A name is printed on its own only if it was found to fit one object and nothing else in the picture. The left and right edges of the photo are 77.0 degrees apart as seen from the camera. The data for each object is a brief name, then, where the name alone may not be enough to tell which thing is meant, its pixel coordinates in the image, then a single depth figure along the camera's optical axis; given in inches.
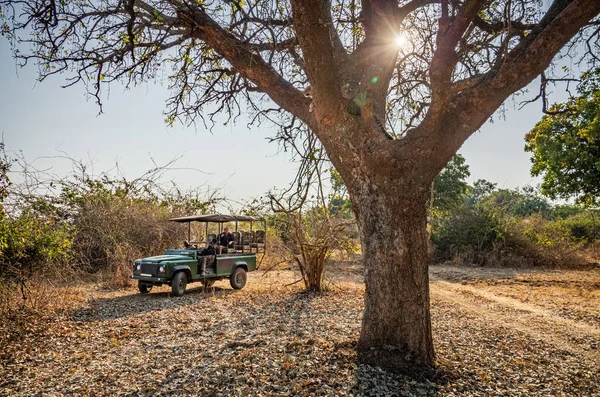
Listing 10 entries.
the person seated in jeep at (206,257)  392.8
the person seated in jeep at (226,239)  426.6
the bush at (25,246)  233.1
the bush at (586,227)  912.3
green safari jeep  365.1
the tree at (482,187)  1974.7
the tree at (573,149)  548.7
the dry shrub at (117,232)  499.2
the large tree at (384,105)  166.9
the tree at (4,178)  222.1
